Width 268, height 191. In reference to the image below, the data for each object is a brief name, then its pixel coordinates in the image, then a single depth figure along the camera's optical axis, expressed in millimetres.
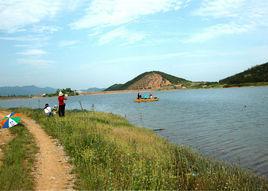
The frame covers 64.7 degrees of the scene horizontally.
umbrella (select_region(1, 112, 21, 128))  15602
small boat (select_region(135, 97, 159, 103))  58158
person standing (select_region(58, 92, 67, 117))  19769
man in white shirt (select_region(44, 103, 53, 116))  20922
